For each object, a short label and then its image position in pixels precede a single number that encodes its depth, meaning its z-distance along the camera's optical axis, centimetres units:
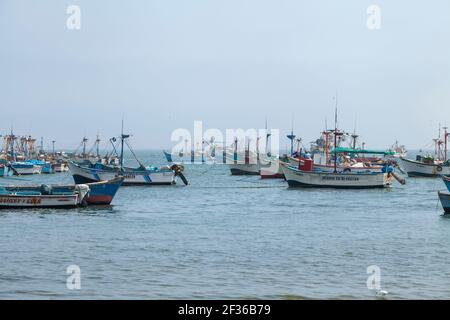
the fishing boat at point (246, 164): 10512
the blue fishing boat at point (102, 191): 4831
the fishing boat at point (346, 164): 7850
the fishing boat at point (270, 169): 9531
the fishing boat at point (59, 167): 11749
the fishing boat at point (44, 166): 11225
